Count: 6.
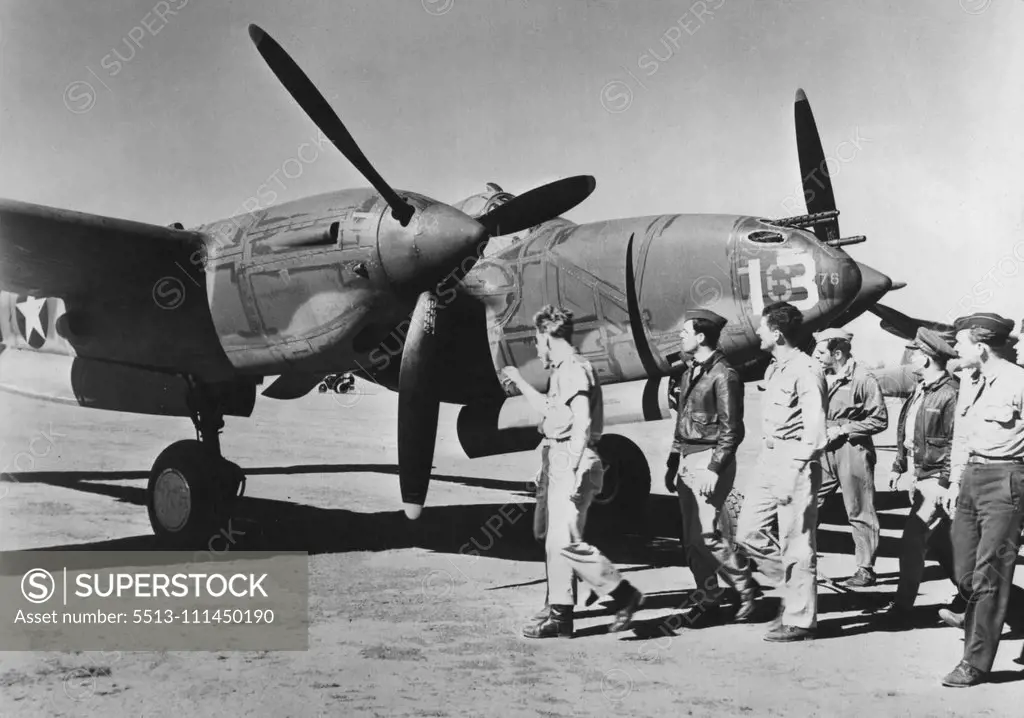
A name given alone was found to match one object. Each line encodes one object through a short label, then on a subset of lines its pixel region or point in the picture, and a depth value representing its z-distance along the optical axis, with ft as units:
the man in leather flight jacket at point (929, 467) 20.06
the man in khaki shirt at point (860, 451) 23.91
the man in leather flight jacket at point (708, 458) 18.99
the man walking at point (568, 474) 17.66
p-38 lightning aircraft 24.34
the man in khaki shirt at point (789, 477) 17.79
